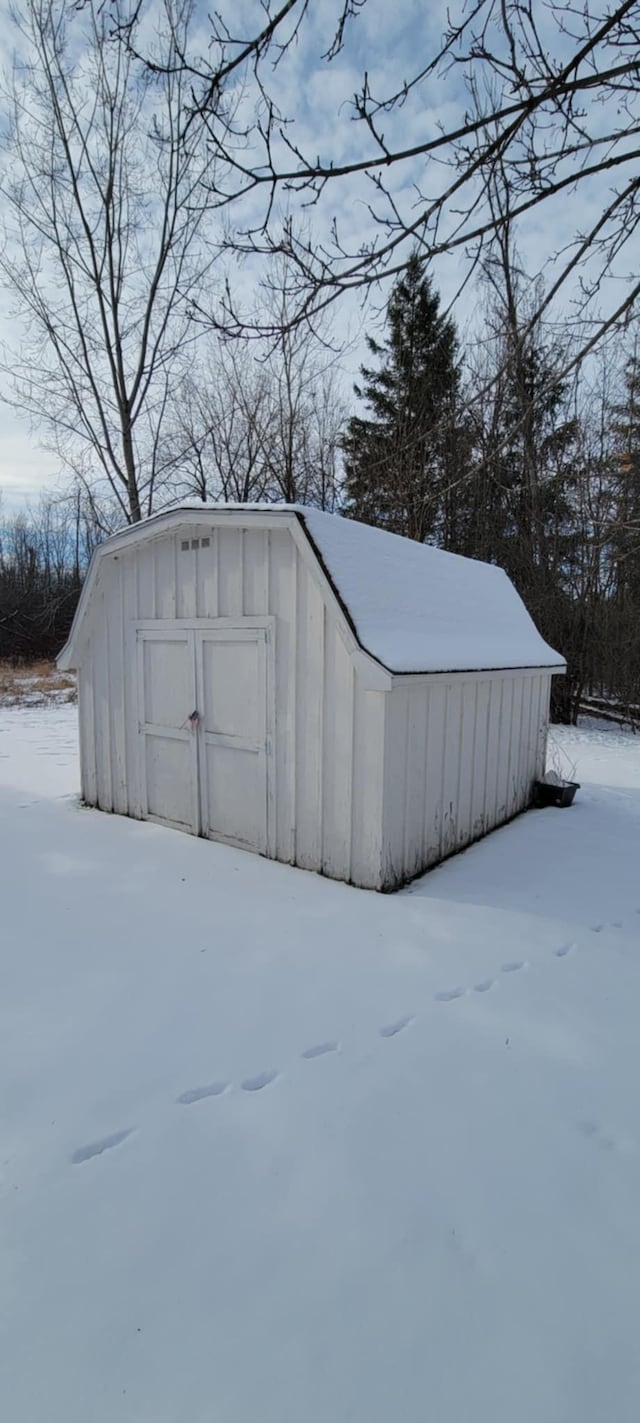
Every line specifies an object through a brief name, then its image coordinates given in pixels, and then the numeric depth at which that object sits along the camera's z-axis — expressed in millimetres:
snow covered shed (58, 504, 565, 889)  3928
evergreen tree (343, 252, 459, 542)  9914
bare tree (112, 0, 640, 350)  2174
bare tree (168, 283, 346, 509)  13461
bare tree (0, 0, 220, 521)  9742
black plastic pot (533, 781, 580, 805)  6164
